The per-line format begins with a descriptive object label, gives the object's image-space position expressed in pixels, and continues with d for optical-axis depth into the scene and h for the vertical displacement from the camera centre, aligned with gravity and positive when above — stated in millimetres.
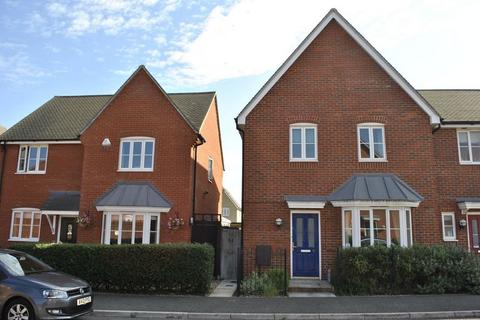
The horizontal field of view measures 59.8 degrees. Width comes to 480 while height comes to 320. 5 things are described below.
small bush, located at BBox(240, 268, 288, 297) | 12930 -1362
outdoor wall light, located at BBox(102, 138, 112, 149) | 17969 +4002
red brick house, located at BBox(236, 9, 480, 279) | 15164 +3086
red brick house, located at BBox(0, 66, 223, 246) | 17078 +2939
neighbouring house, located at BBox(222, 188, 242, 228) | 43438 +3362
